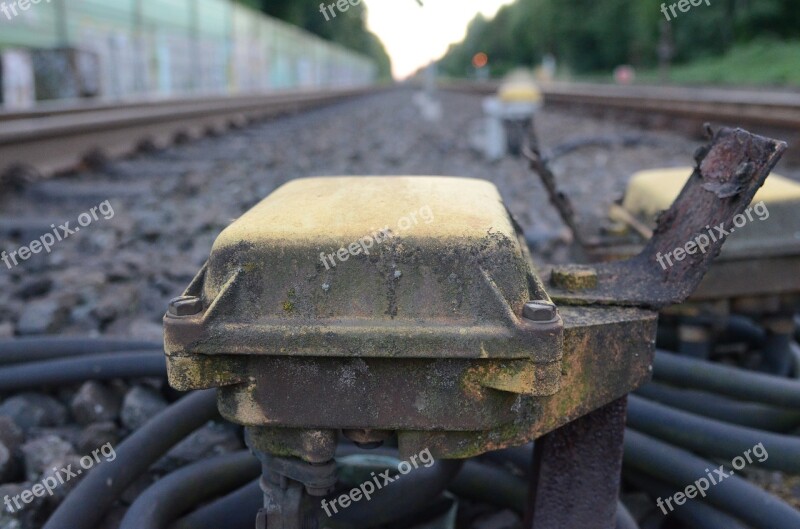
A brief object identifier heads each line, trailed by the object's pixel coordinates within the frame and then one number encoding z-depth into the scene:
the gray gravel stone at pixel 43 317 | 0.96
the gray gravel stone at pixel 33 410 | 0.75
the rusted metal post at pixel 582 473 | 0.56
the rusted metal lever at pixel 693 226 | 0.51
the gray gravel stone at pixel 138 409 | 0.74
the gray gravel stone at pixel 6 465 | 0.68
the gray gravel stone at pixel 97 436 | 0.71
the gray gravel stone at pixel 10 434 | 0.70
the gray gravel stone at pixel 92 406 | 0.75
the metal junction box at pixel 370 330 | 0.44
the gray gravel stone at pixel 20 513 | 0.61
